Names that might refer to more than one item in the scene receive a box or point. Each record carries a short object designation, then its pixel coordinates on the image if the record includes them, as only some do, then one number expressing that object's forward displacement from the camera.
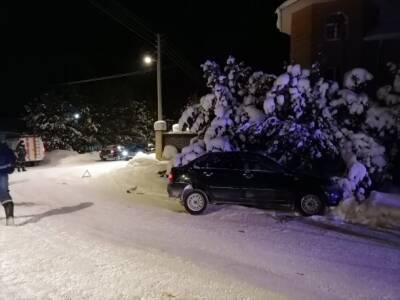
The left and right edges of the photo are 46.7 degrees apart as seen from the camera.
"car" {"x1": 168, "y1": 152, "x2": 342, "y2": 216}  11.41
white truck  29.14
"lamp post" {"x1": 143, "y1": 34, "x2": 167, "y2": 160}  24.30
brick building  22.84
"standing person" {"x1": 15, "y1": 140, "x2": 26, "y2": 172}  25.92
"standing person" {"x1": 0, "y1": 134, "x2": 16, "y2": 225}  9.80
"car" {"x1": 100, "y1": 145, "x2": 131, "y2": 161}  33.31
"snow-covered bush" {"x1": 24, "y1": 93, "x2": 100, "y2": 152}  36.84
